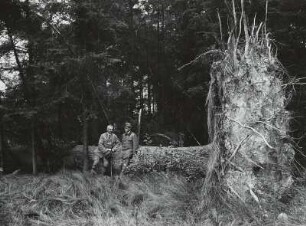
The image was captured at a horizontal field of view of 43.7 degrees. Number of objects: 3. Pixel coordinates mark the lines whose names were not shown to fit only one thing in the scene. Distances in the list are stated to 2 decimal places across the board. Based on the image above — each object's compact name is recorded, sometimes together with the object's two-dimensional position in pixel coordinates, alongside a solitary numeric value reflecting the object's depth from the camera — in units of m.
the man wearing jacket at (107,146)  10.61
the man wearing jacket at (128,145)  10.56
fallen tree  10.11
